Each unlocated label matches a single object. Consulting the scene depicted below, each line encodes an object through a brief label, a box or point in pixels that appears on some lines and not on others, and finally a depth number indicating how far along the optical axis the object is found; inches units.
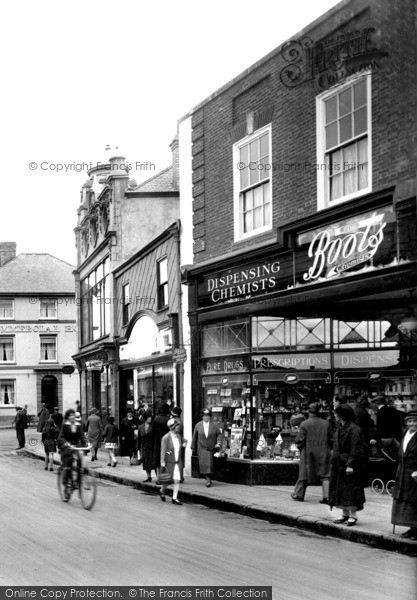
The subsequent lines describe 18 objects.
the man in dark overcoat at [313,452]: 569.6
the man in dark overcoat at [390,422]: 600.4
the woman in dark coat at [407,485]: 415.5
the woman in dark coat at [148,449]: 714.2
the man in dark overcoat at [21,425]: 1336.1
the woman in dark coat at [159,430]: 693.9
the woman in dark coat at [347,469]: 464.1
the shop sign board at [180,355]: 778.0
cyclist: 577.0
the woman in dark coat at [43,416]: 1228.8
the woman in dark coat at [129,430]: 983.6
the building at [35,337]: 2443.4
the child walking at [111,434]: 894.4
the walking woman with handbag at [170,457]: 619.2
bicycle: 565.0
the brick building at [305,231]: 541.6
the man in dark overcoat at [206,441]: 689.6
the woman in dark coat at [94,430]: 1001.5
